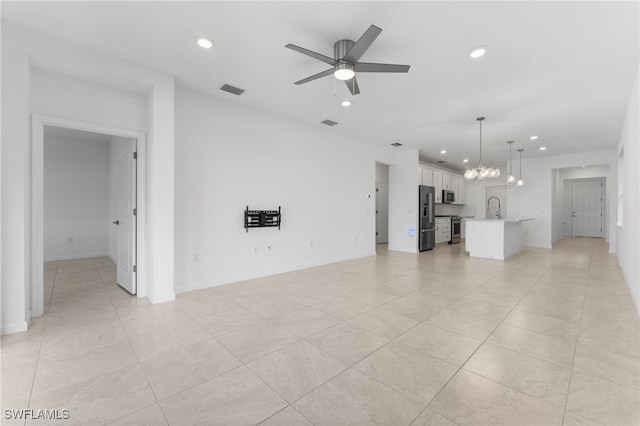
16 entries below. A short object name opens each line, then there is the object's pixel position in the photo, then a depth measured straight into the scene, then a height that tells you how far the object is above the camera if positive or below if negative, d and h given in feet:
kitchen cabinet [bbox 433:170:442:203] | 29.23 +3.15
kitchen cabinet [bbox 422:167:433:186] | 26.90 +3.63
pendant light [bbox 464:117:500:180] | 19.08 +2.78
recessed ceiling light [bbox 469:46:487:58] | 9.41 +5.59
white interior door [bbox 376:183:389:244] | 31.07 -0.07
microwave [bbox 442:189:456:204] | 30.81 +1.88
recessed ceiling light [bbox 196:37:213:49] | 9.17 +5.74
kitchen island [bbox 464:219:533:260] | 21.17 -1.99
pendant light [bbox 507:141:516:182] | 22.05 +2.87
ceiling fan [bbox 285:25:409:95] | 8.29 +4.67
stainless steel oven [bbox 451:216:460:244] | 31.40 -1.87
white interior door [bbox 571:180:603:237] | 35.78 +0.67
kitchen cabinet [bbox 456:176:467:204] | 34.58 +2.74
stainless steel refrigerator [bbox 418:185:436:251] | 25.26 -0.38
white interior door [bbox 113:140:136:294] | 12.41 -0.44
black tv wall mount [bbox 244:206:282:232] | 14.93 -0.31
